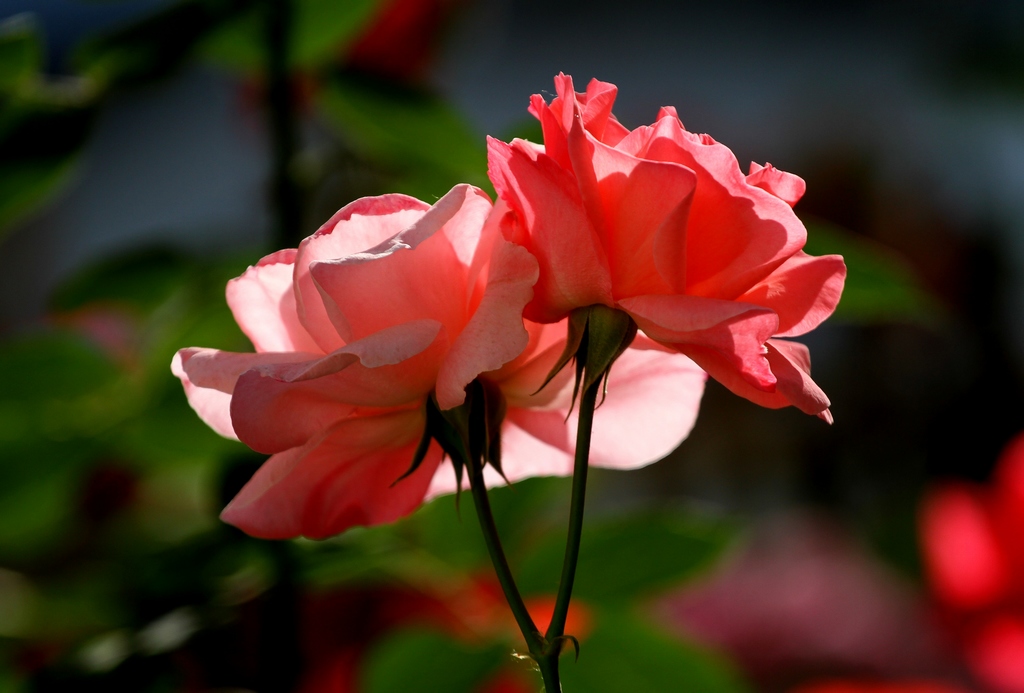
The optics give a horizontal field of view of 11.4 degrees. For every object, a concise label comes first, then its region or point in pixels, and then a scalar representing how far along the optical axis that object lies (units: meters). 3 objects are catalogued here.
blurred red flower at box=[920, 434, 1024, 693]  2.77
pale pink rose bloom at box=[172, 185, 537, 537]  1.02
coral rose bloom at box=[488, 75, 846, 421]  1.02
